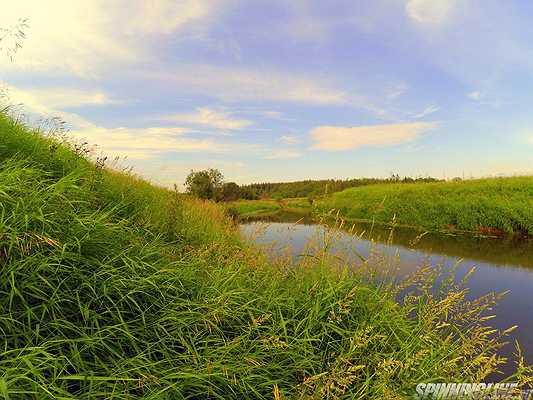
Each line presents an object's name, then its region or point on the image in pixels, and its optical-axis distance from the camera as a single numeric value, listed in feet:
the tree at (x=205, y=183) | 79.10
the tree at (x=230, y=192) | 97.30
